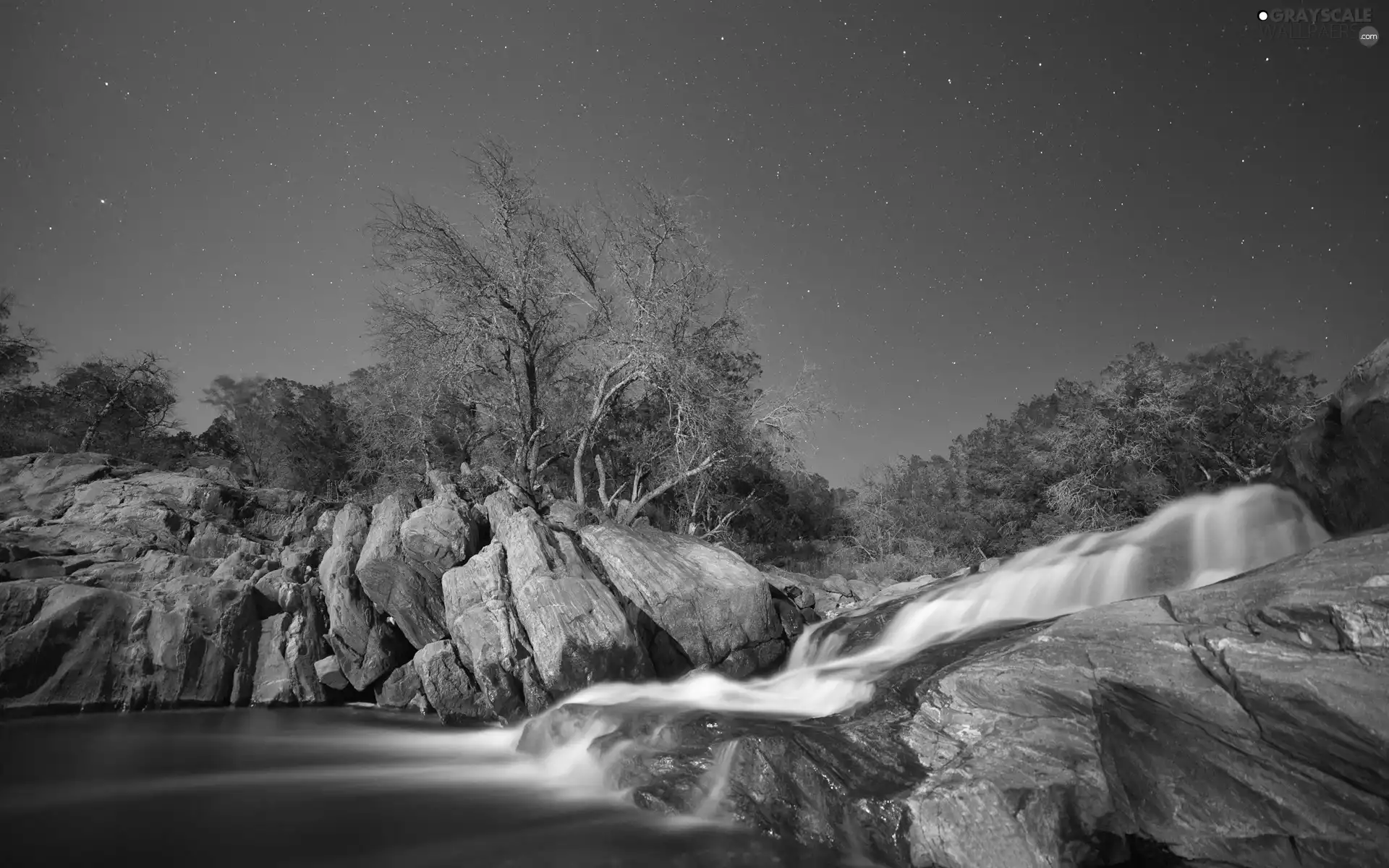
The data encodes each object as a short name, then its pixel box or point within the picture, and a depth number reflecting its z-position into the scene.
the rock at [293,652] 11.98
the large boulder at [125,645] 10.02
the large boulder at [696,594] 10.69
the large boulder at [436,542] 11.85
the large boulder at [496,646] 9.95
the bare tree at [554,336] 18.03
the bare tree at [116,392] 29.56
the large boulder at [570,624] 9.70
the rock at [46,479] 14.88
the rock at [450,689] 10.64
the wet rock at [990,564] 12.91
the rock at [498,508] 12.71
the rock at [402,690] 12.28
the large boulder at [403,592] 11.72
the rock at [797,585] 14.88
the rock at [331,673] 12.28
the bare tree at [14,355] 27.33
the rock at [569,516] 12.98
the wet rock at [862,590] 18.09
